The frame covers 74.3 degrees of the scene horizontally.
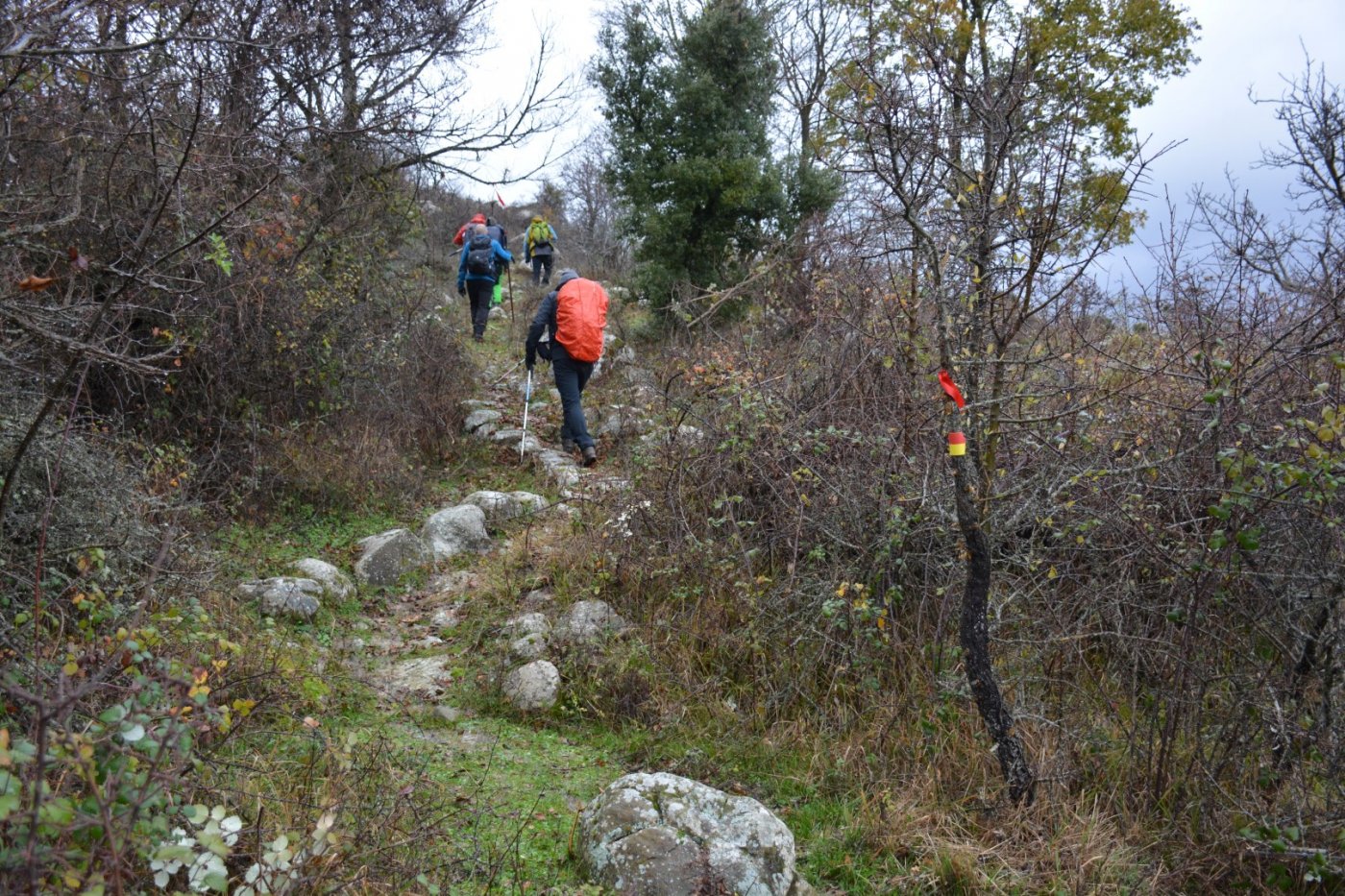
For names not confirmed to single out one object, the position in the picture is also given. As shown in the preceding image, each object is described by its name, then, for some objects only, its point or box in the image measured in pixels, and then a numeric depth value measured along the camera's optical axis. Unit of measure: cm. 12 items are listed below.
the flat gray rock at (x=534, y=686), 512
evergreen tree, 1260
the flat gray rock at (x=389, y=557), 670
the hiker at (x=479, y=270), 1249
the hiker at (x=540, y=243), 1642
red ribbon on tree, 392
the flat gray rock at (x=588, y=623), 553
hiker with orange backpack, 873
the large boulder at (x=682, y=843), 344
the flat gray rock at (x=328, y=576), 613
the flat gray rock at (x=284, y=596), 560
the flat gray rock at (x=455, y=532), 729
